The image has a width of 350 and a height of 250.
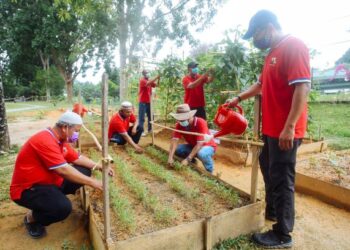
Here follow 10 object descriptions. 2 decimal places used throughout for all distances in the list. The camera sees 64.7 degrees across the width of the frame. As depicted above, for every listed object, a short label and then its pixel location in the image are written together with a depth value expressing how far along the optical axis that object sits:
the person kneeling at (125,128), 5.20
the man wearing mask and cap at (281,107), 2.10
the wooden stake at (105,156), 1.98
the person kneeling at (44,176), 2.56
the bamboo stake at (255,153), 2.72
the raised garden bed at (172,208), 2.36
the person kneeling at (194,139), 3.97
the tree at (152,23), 13.51
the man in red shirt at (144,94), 6.89
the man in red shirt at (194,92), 5.00
